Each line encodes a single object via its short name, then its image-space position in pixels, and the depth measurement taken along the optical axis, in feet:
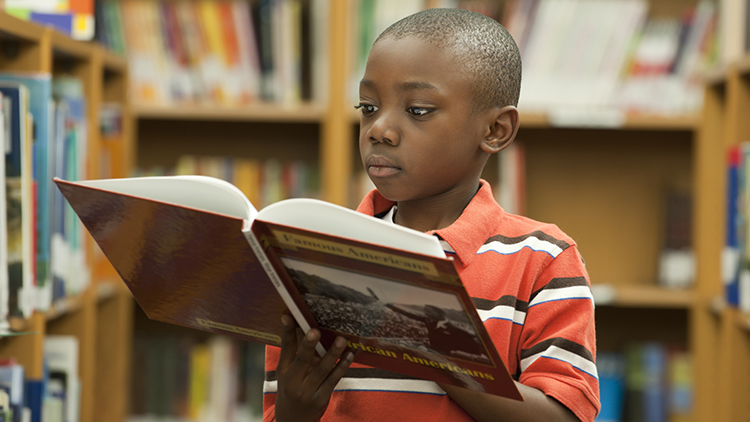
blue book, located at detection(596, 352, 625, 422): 12.80
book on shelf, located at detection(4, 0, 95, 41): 9.47
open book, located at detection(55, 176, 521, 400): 6.90
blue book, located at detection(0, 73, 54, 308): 8.78
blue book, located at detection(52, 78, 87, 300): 9.31
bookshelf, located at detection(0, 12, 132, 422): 8.81
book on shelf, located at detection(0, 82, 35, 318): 8.46
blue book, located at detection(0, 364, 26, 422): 8.50
